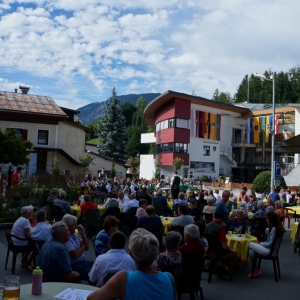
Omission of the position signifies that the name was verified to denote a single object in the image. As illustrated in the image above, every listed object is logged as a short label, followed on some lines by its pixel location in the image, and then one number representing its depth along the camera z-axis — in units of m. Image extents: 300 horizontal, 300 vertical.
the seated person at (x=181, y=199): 12.54
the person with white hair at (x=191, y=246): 6.14
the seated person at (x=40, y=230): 7.27
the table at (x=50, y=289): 3.77
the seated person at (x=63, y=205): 10.45
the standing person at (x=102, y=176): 26.44
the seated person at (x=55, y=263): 5.04
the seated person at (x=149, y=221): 8.72
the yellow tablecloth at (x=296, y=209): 13.96
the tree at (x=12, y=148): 21.40
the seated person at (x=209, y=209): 10.02
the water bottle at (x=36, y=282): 3.81
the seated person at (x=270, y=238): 7.77
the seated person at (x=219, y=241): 7.38
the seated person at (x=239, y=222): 9.75
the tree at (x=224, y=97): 87.69
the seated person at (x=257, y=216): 11.27
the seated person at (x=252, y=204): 13.58
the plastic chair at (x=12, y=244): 7.43
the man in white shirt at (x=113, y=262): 4.72
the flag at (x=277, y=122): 48.31
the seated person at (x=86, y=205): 11.45
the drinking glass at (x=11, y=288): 3.38
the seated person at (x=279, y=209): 11.29
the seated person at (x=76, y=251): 5.96
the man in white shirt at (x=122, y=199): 13.08
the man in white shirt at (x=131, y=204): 12.06
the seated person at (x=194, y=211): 10.49
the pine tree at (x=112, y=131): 54.06
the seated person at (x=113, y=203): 10.59
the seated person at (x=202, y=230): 7.08
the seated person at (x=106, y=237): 6.32
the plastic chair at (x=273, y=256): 7.71
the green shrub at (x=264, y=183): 22.30
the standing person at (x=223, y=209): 9.85
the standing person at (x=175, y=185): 19.47
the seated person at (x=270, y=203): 11.55
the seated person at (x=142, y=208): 10.30
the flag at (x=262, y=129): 50.37
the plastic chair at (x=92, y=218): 11.34
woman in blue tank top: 2.81
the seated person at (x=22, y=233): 7.52
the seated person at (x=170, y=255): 5.28
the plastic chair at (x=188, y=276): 5.53
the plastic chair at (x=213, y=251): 7.42
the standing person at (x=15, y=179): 17.57
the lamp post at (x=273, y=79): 19.23
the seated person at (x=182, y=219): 8.62
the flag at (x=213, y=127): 47.97
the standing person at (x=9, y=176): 20.65
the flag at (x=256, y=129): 51.09
